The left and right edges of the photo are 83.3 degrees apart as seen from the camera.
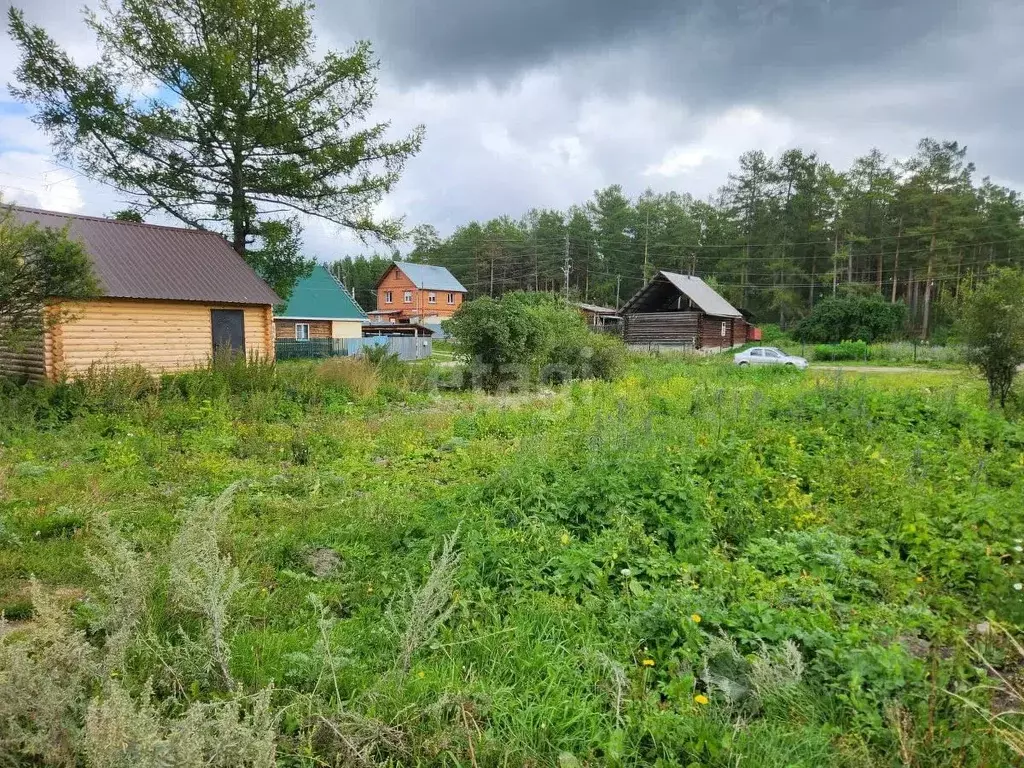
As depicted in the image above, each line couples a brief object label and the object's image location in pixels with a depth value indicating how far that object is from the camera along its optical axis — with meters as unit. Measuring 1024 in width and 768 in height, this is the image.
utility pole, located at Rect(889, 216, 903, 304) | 45.69
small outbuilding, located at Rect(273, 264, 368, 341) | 34.28
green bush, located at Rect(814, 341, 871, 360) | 32.88
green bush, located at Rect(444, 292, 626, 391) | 16.22
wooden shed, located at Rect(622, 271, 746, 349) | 35.84
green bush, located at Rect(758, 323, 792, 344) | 43.62
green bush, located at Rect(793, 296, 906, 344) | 39.69
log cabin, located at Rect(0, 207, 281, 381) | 13.59
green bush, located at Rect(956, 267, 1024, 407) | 10.29
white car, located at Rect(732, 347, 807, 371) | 26.75
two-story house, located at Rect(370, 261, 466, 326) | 55.56
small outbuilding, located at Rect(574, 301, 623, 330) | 44.44
